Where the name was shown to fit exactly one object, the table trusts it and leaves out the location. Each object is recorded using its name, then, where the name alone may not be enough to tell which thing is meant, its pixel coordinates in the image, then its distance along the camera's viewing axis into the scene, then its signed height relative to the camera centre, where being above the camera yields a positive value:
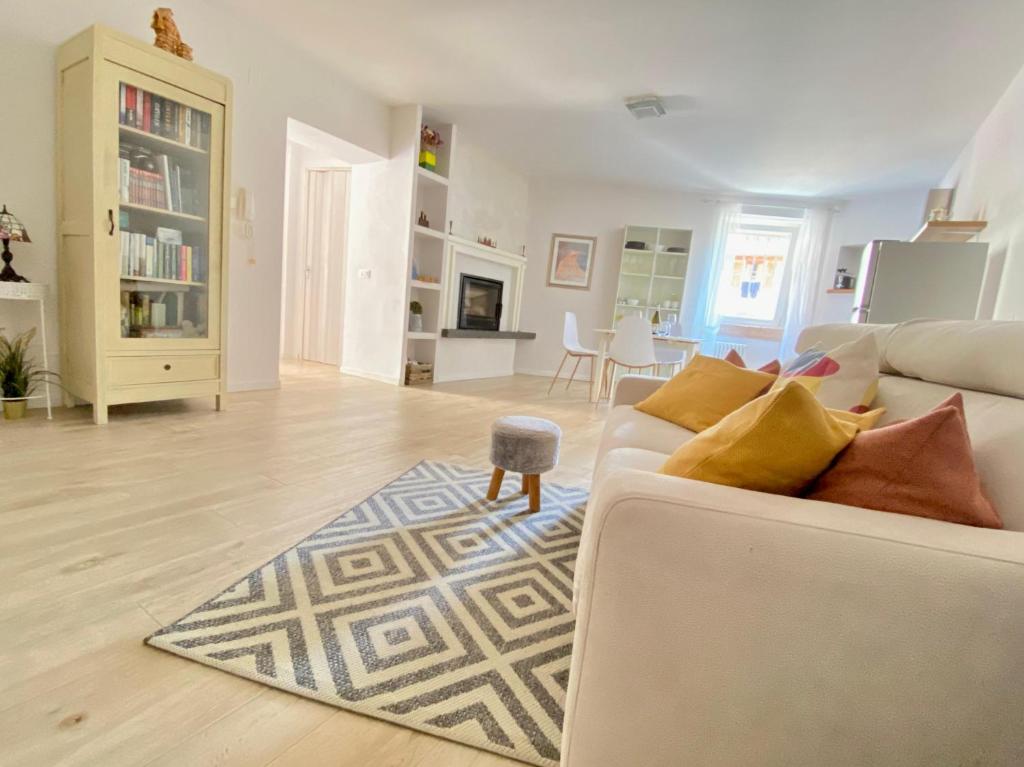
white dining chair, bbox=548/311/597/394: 5.15 -0.20
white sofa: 0.54 -0.34
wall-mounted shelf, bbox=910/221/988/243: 2.95 +0.81
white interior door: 5.23 +0.41
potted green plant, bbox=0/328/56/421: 2.43 -0.54
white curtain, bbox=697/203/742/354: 5.90 +0.89
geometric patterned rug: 0.95 -0.77
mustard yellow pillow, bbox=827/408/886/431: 1.05 -0.15
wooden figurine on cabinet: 2.53 +1.31
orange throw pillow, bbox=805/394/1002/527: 0.68 -0.17
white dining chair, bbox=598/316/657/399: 4.32 -0.14
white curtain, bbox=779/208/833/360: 5.71 +0.88
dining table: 4.46 -0.12
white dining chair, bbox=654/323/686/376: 6.03 -0.25
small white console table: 2.27 -0.12
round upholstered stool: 1.89 -0.51
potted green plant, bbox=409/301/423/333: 4.71 -0.09
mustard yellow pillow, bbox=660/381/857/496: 0.73 -0.16
